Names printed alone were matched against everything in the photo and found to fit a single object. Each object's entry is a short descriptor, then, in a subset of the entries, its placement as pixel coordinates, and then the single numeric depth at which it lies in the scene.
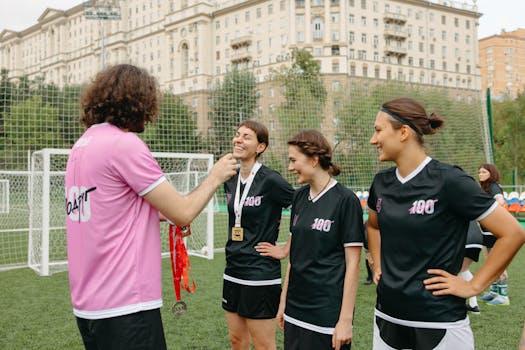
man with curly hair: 1.90
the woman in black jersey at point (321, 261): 2.60
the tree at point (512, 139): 26.88
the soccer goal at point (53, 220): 8.48
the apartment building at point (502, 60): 104.12
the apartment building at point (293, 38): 54.94
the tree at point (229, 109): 12.95
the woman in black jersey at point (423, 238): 2.11
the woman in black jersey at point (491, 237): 6.39
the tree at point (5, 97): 9.57
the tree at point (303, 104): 14.23
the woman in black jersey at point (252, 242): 3.35
